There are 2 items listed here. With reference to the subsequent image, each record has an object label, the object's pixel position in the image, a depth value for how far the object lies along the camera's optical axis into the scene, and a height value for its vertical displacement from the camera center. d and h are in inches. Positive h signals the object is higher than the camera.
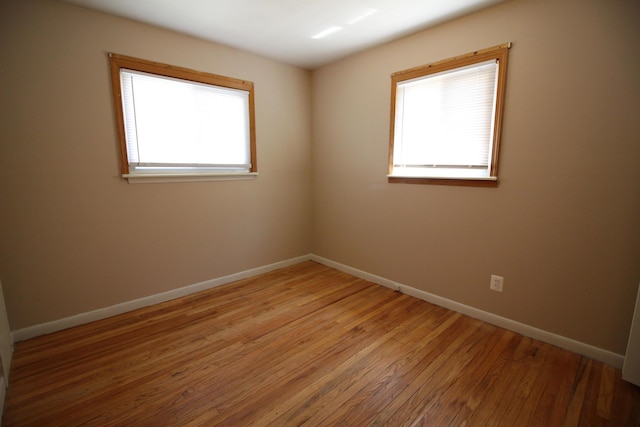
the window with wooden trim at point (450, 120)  86.7 +18.4
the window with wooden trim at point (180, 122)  94.4 +19.5
